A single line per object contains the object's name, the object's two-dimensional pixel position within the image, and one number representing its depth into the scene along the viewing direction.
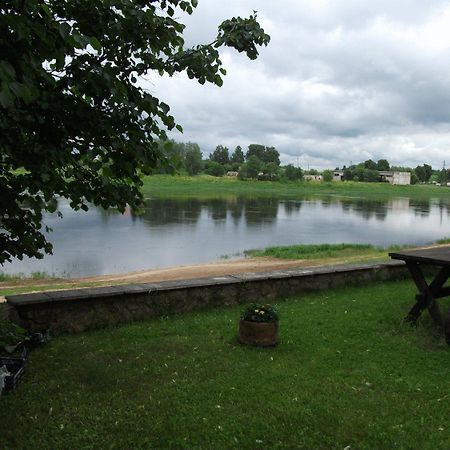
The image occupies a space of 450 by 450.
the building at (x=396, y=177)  122.94
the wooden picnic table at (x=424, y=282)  5.10
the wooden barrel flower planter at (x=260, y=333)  4.55
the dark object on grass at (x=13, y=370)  3.49
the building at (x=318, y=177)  120.93
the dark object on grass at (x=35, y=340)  4.34
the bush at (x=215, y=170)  103.62
